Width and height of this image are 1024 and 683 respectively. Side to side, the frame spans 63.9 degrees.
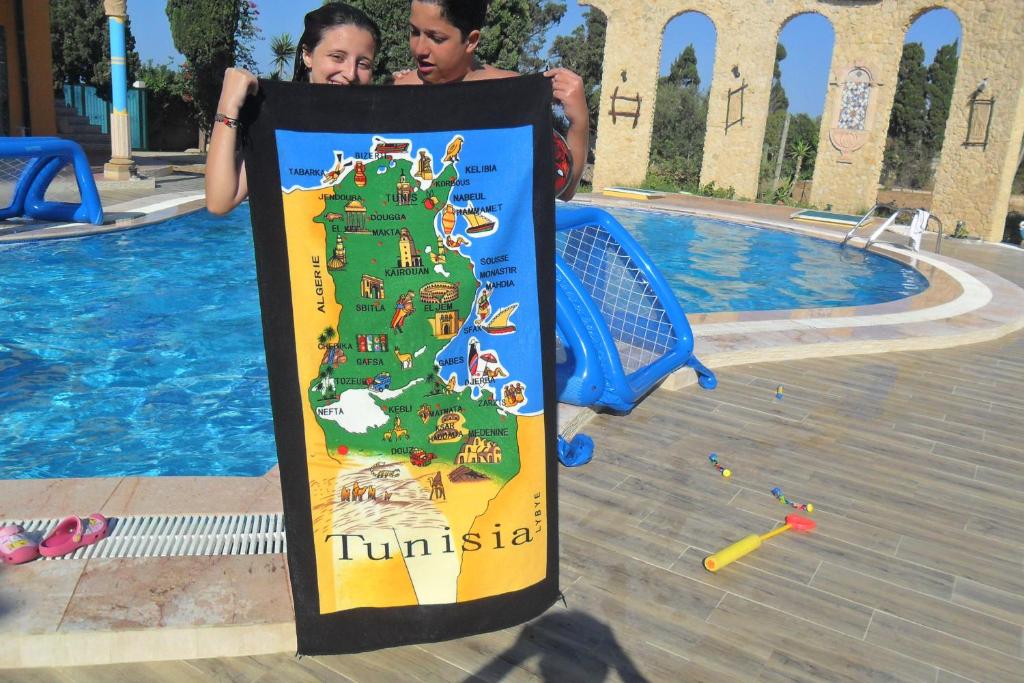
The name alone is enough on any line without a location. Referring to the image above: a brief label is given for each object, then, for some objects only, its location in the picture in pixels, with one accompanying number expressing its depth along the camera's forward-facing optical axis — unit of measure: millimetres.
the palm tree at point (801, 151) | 26328
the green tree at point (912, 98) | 31891
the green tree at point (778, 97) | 44750
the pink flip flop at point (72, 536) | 2455
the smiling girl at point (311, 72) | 1741
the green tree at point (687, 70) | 44375
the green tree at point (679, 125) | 33438
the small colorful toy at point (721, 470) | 3523
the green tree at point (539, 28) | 32594
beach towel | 1846
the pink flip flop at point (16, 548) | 2393
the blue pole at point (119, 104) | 12438
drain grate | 2523
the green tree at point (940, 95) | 31641
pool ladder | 11787
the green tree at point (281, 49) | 26125
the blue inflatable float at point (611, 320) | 3893
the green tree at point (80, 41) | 26641
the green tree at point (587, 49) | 36062
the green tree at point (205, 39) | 18094
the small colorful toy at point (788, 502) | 3258
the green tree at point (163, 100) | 23266
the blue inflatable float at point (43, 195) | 9164
